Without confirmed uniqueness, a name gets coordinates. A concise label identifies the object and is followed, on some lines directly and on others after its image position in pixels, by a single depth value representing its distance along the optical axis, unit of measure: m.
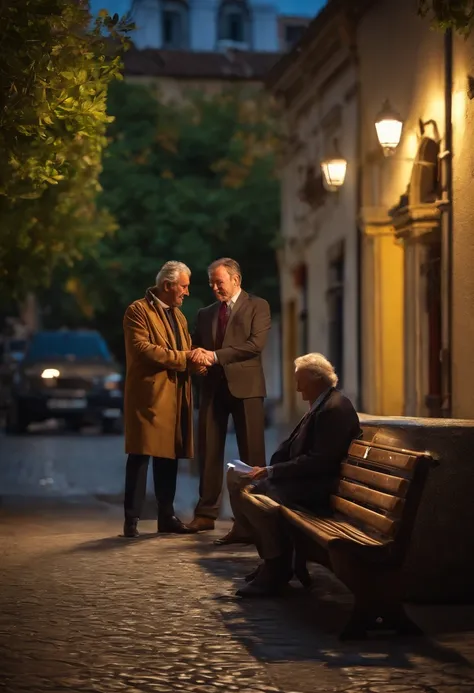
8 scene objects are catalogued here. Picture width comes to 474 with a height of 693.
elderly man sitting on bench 8.91
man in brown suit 12.10
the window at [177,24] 73.31
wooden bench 7.44
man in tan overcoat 12.14
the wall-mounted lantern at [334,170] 22.34
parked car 32.03
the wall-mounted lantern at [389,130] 19.38
